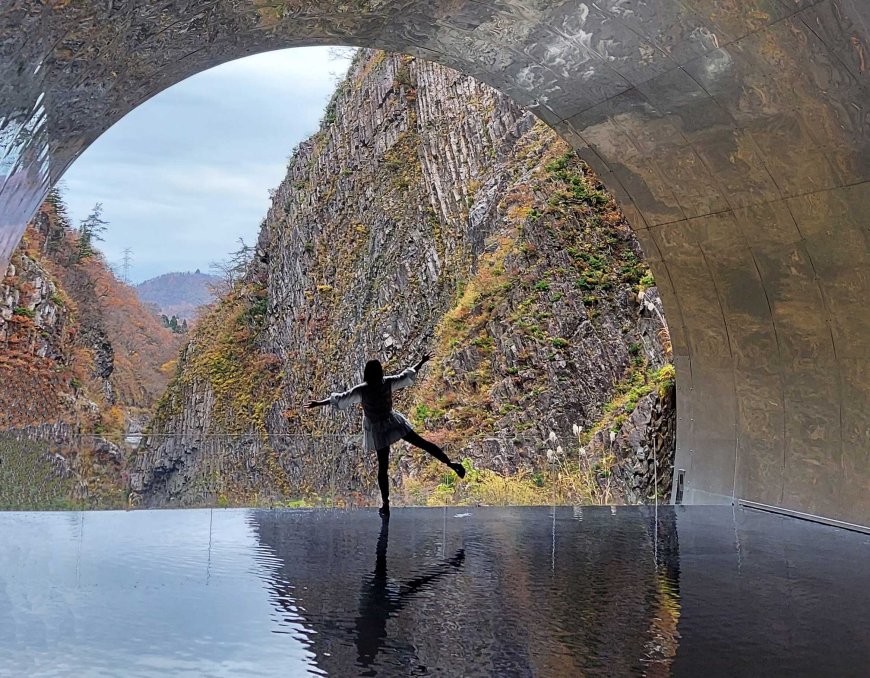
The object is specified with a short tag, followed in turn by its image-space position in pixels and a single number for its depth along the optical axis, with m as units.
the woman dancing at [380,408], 8.49
